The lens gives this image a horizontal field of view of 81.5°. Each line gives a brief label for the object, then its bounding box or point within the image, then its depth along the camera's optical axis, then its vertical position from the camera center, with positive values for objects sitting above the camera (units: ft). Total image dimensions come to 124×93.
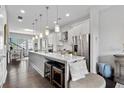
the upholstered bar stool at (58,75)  5.91 -2.60
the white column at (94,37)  9.42 +1.17
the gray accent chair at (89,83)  4.35 -2.34
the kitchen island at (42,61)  5.23 -1.87
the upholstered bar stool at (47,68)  7.50 -2.62
